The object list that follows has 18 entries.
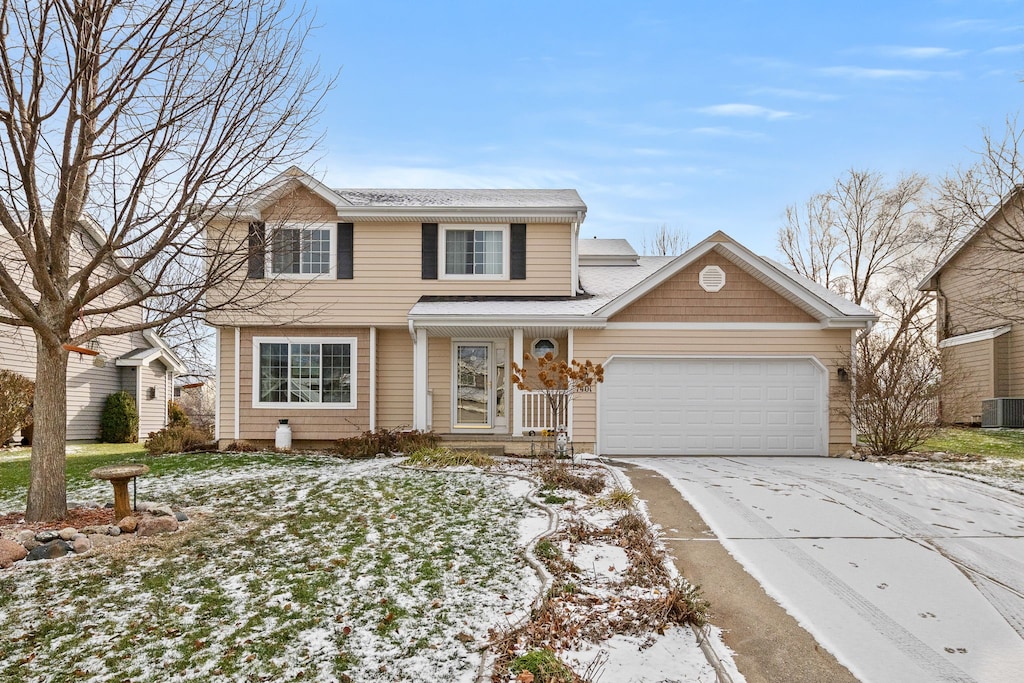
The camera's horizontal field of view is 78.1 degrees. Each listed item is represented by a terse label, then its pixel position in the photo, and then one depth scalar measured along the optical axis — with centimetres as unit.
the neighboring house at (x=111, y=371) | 1628
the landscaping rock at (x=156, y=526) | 634
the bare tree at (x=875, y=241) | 2522
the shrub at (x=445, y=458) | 1058
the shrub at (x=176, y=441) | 1316
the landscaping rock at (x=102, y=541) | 598
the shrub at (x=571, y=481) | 857
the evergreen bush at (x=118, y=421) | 1855
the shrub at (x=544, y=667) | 371
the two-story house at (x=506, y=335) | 1249
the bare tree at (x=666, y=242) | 3259
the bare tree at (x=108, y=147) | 611
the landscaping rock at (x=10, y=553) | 554
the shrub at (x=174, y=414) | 2144
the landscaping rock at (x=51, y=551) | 567
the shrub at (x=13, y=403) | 1422
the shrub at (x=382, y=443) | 1194
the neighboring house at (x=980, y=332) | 1759
